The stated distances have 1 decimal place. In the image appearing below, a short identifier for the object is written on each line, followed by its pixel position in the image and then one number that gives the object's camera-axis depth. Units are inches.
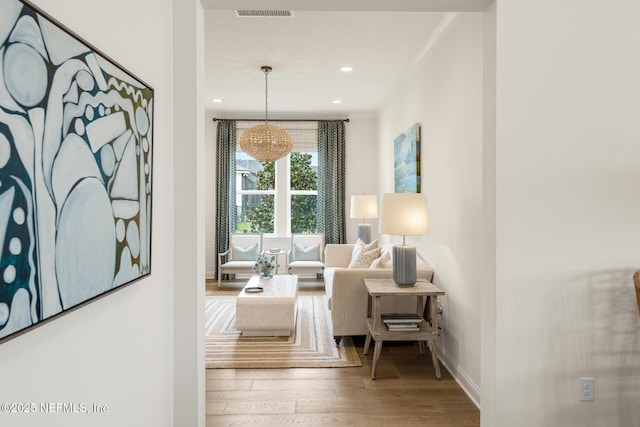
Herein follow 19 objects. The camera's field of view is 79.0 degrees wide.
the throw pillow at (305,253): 248.8
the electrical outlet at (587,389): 72.4
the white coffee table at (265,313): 147.3
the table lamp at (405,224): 122.6
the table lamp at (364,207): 224.5
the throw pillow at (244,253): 250.2
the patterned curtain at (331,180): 265.3
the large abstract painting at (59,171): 32.4
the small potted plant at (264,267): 183.3
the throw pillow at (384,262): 148.6
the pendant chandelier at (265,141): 188.2
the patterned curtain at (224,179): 261.7
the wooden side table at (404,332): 116.2
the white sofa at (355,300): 136.6
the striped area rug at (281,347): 126.3
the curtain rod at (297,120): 264.7
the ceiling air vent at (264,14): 117.2
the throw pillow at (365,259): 166.4
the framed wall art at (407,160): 160.1
